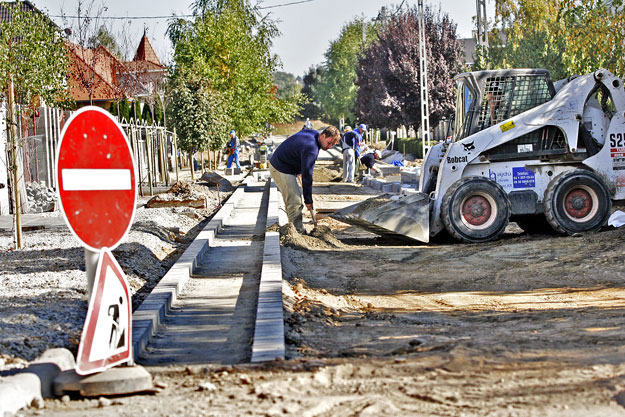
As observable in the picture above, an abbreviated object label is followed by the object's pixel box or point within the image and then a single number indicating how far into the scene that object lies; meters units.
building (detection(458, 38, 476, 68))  94.60
